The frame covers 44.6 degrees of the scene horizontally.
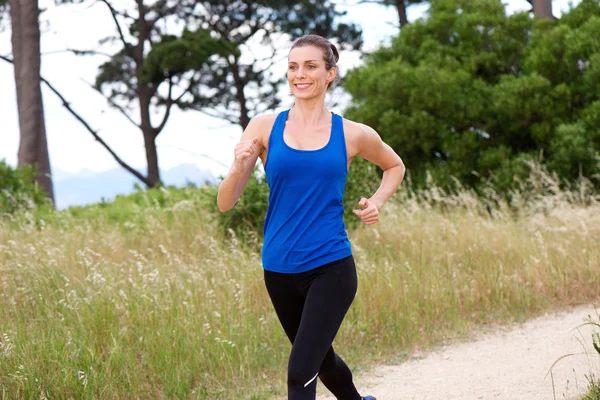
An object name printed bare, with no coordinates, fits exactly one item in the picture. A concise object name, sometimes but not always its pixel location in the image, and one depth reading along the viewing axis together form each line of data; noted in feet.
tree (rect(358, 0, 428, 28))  67.67
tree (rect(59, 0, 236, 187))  63.46
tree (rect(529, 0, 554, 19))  56.24
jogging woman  10.69
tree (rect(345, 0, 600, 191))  44.24
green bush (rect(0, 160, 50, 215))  36.91
